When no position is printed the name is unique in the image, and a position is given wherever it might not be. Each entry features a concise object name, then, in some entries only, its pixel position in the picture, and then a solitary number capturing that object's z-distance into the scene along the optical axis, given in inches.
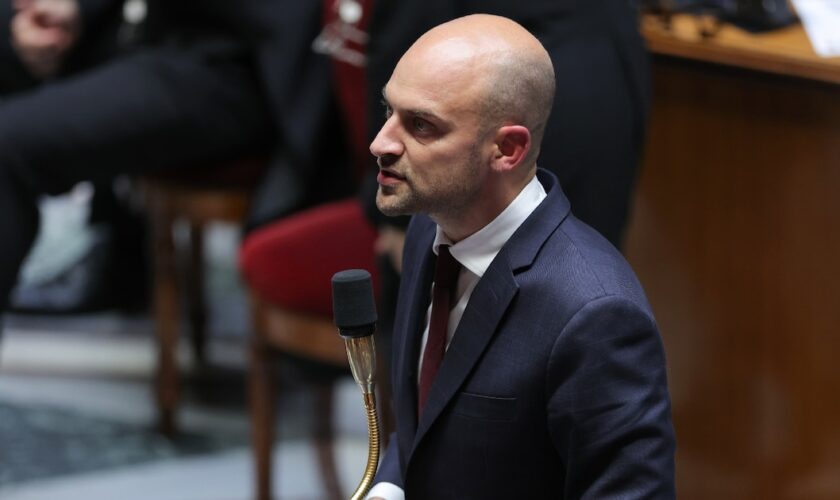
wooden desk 388.8
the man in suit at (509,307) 327.3
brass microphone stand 330.0
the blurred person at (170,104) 438.9
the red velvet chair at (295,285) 416.0
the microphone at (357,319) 328.9
